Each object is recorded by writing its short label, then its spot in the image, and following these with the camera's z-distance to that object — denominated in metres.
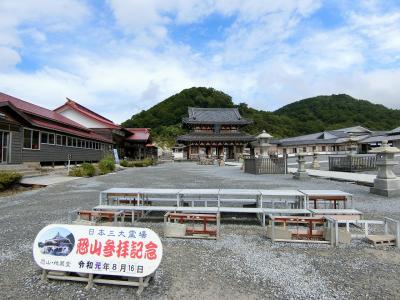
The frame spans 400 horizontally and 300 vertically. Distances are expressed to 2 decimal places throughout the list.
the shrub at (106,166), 20.23
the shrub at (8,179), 11.27
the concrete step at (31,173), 14.55
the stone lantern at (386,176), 9.46
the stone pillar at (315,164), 23.14
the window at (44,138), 18.35
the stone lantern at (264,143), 19.45
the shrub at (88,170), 17.55
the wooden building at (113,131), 31.33
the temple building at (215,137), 45.00
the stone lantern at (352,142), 21.07
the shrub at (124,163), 27.95
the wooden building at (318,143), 56.94
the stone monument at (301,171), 15.52
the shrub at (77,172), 17.05
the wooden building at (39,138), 14.63
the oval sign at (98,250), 3.35
